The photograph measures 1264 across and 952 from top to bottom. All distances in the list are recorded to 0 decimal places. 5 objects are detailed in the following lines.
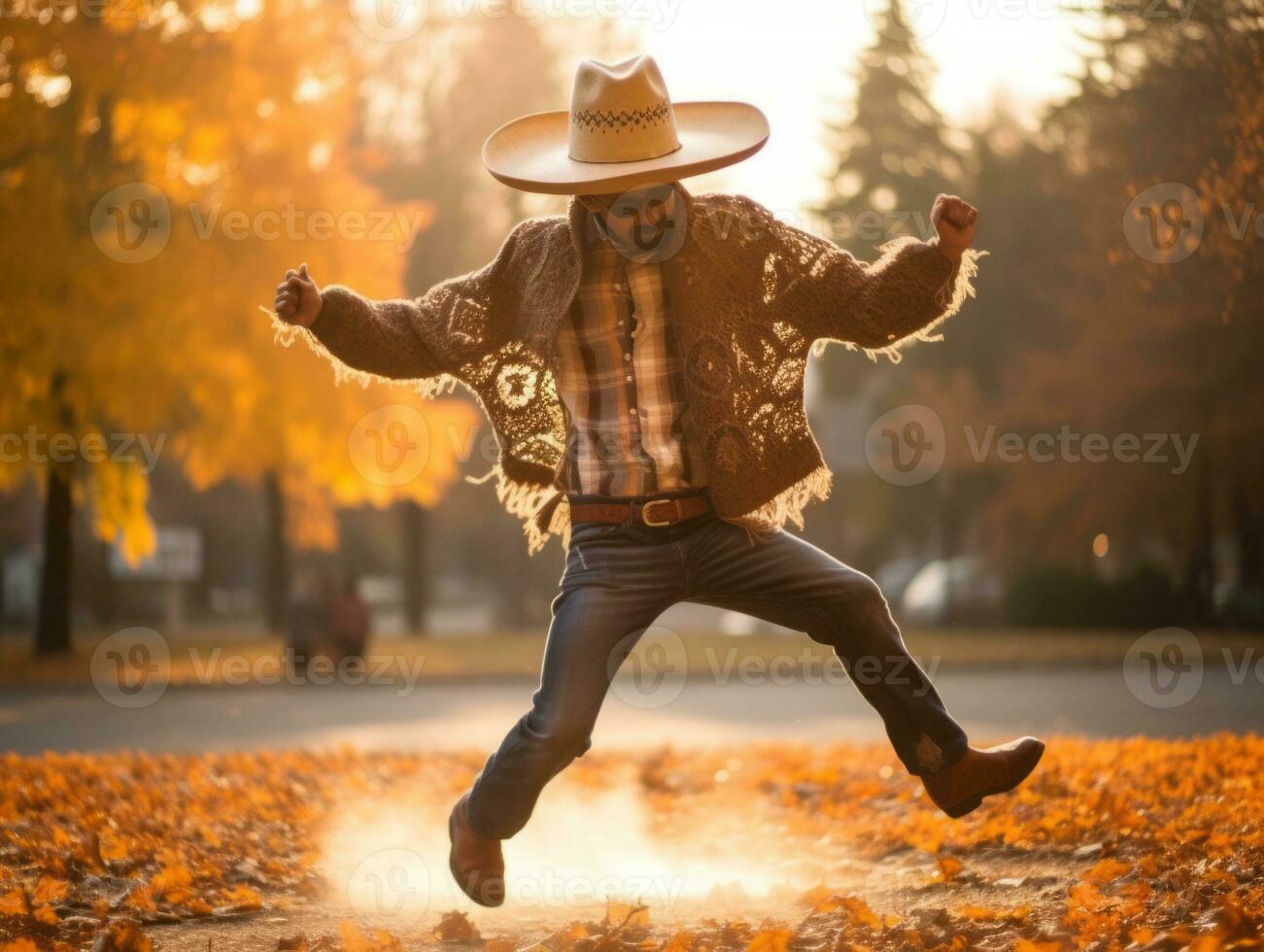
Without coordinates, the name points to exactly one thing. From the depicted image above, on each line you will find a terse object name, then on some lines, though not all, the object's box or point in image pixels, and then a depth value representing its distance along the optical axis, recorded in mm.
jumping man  4367
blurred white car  31781
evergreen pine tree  35469
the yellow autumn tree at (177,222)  17594
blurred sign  32125
